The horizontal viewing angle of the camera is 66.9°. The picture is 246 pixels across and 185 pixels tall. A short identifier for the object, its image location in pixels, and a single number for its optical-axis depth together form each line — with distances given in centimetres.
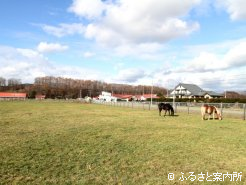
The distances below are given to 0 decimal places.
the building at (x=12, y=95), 8403
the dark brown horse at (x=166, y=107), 1757
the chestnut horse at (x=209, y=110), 1513
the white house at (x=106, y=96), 7356
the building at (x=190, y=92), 6005
